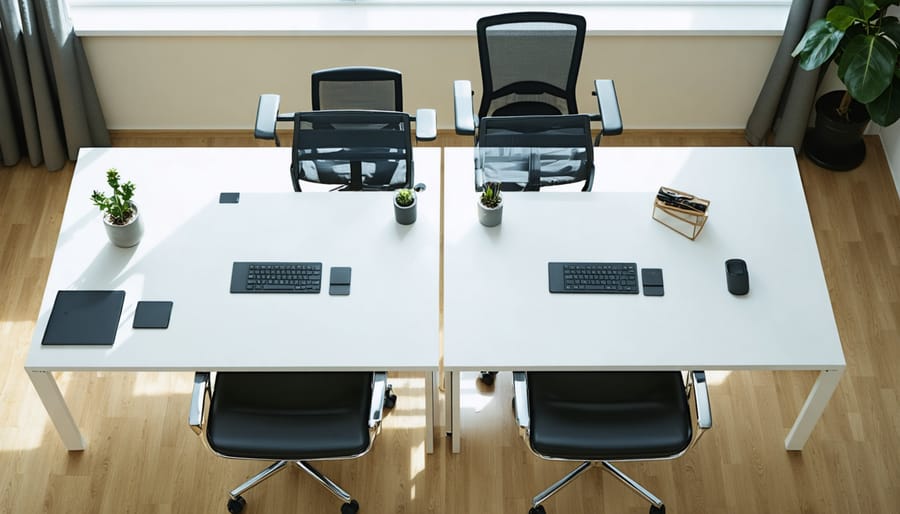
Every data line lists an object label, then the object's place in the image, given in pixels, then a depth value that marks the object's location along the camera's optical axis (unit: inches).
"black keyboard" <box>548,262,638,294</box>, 124.2
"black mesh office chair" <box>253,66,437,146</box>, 143.9
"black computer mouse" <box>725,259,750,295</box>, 122.9
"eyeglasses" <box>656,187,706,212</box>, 129.0
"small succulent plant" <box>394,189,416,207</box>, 129.4
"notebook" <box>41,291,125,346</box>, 118.8
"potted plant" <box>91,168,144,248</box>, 124.3
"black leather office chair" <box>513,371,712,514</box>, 117.7
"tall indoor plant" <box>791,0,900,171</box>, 149.2
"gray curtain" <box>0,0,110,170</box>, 162.6
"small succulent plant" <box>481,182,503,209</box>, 128.3
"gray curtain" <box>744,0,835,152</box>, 166.7
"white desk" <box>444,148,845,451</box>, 118.1
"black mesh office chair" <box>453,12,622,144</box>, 149.9
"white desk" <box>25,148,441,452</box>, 117.9
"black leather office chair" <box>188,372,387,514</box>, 118.0
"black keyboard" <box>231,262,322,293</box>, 124.0
